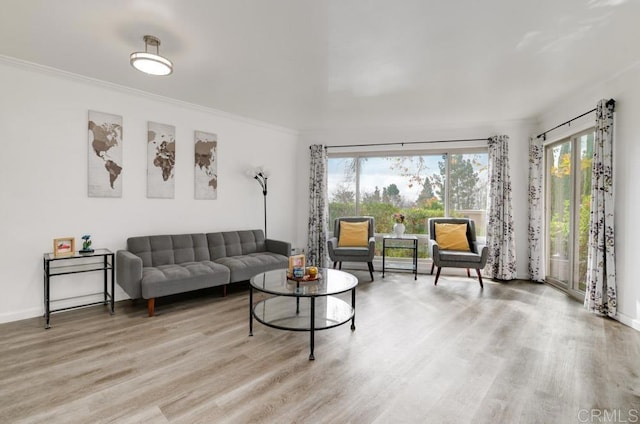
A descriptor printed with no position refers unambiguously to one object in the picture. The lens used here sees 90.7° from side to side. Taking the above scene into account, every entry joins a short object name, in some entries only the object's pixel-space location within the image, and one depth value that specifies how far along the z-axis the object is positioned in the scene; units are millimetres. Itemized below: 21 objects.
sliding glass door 3873
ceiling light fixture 2551
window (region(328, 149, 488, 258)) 5438
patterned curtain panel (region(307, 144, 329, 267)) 5774
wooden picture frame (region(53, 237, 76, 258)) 3111
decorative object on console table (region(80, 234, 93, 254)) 3268
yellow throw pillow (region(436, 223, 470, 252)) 4852
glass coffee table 2640
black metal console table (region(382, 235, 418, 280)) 5149
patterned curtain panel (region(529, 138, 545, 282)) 4781
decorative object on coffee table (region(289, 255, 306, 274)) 3025
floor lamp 5141
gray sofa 3236
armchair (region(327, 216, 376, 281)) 4887
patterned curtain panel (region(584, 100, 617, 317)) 3238
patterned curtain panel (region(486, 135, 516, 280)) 4926
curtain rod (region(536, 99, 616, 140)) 3262
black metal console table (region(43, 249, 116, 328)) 2987
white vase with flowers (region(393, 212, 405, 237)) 5336
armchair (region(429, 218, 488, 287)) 4418
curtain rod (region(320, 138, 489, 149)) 5292
